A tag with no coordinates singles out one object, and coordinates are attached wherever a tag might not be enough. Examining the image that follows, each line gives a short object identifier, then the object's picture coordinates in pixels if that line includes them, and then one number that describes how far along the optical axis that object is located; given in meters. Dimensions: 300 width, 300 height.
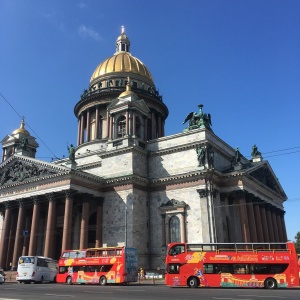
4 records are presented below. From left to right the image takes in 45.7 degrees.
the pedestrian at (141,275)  35.67
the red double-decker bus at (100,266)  30.30
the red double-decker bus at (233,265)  24.95
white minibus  33.81
